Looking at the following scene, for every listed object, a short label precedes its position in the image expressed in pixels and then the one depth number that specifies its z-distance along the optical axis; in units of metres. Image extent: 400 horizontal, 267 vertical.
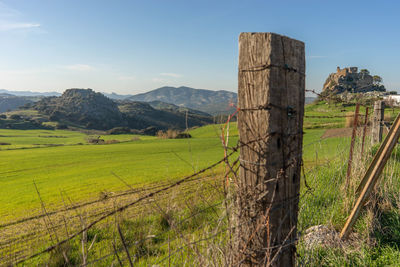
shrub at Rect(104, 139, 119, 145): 37.06
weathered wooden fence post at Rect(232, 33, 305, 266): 1.61
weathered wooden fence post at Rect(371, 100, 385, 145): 6.70
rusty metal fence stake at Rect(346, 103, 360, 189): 3.76
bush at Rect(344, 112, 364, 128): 18.58
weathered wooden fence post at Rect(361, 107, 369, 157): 4.28
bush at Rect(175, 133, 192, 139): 39.32
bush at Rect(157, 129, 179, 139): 39.81
